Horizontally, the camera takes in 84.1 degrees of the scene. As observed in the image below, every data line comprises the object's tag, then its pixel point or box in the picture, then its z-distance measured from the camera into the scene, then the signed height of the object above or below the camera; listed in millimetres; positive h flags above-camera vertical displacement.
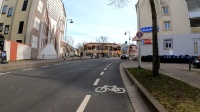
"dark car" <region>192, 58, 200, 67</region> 10331 -557
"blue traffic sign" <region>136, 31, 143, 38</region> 9316 +1875
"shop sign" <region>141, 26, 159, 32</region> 19606 +4919
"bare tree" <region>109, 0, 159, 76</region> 5635 +495
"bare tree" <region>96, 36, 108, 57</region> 54853 +8197
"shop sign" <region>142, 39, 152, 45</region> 19432 +2691
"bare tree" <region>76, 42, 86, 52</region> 68245 +7111
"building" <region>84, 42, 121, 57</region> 68363 +4683
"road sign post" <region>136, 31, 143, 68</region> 9317 +1873
